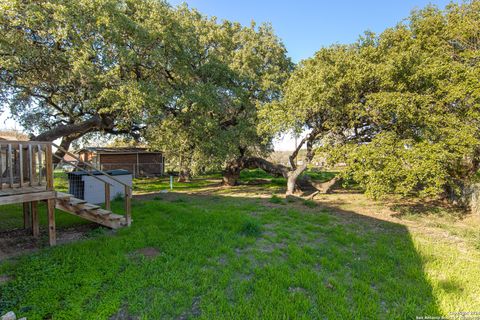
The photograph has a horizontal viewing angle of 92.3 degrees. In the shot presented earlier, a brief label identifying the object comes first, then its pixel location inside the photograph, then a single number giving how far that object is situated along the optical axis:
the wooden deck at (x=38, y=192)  4.29
